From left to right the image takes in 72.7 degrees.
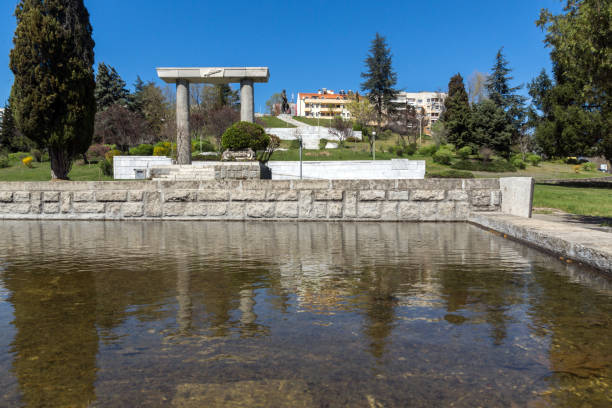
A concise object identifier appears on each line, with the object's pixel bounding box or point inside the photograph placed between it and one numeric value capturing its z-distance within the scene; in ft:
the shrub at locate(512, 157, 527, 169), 141.38
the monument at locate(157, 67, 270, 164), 86.63
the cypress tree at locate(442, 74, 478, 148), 161.27
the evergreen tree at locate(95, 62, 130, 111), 172.55
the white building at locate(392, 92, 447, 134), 430.08
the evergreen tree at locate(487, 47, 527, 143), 183.42
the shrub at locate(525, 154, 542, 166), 158.61
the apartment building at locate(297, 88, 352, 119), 400.06
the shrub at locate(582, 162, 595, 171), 180.98
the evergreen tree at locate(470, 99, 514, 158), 153.69
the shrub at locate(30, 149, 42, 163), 120.06
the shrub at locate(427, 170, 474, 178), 96.54
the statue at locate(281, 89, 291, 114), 295.60
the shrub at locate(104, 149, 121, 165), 104.48
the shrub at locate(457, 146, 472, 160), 150.51
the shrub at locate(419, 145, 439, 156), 147.70
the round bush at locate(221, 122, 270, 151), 65.21
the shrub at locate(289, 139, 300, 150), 141.90
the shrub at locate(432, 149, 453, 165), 130.93
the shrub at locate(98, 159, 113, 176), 94.38
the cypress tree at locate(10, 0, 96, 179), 53.83
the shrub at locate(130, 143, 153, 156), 112.98
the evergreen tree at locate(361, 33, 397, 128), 226.99
